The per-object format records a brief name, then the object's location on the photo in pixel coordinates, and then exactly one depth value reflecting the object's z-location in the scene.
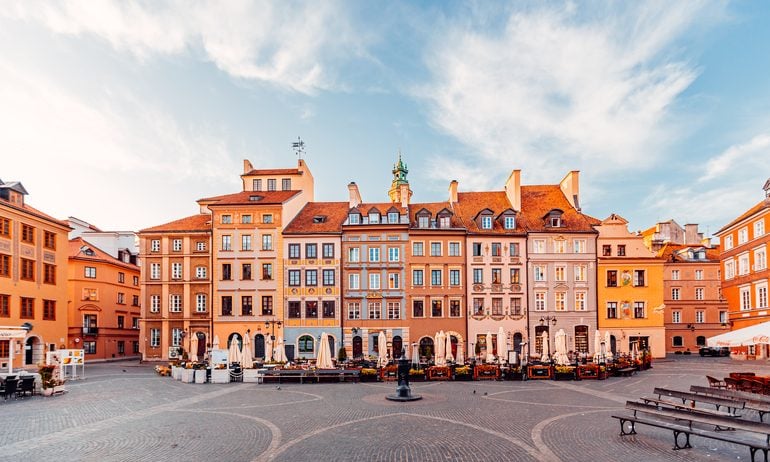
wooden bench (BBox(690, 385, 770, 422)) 14.83
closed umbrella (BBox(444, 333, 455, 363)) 31.01
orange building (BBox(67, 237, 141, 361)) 49.75
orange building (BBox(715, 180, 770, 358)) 43.91
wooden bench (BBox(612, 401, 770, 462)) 11.33
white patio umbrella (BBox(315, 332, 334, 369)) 28.89
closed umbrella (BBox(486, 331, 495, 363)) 32.24
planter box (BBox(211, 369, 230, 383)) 27.94
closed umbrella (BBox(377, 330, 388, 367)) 30.70
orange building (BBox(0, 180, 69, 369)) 35.88
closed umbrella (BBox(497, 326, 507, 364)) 31.88
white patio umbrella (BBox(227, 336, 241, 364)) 30.07
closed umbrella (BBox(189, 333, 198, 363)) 34.03
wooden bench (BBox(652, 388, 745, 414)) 15.05
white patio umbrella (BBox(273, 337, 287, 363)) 31.86
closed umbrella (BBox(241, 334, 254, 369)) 30.08
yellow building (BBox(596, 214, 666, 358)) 46.75
